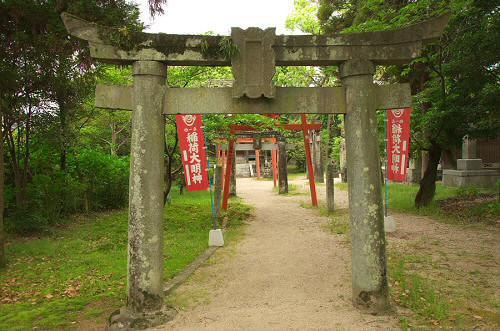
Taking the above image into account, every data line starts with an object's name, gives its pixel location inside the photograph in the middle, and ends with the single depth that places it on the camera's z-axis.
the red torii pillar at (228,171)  16.56
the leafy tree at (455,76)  10.85
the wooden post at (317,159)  30.71
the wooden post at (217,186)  13.57
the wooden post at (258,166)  37.28
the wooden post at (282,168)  22.77
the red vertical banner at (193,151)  8.32
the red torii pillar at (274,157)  28.22
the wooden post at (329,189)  14.87
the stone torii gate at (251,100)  5.37
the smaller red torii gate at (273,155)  23.94
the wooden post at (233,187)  22.47
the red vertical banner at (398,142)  9.82
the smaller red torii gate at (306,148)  15.87
